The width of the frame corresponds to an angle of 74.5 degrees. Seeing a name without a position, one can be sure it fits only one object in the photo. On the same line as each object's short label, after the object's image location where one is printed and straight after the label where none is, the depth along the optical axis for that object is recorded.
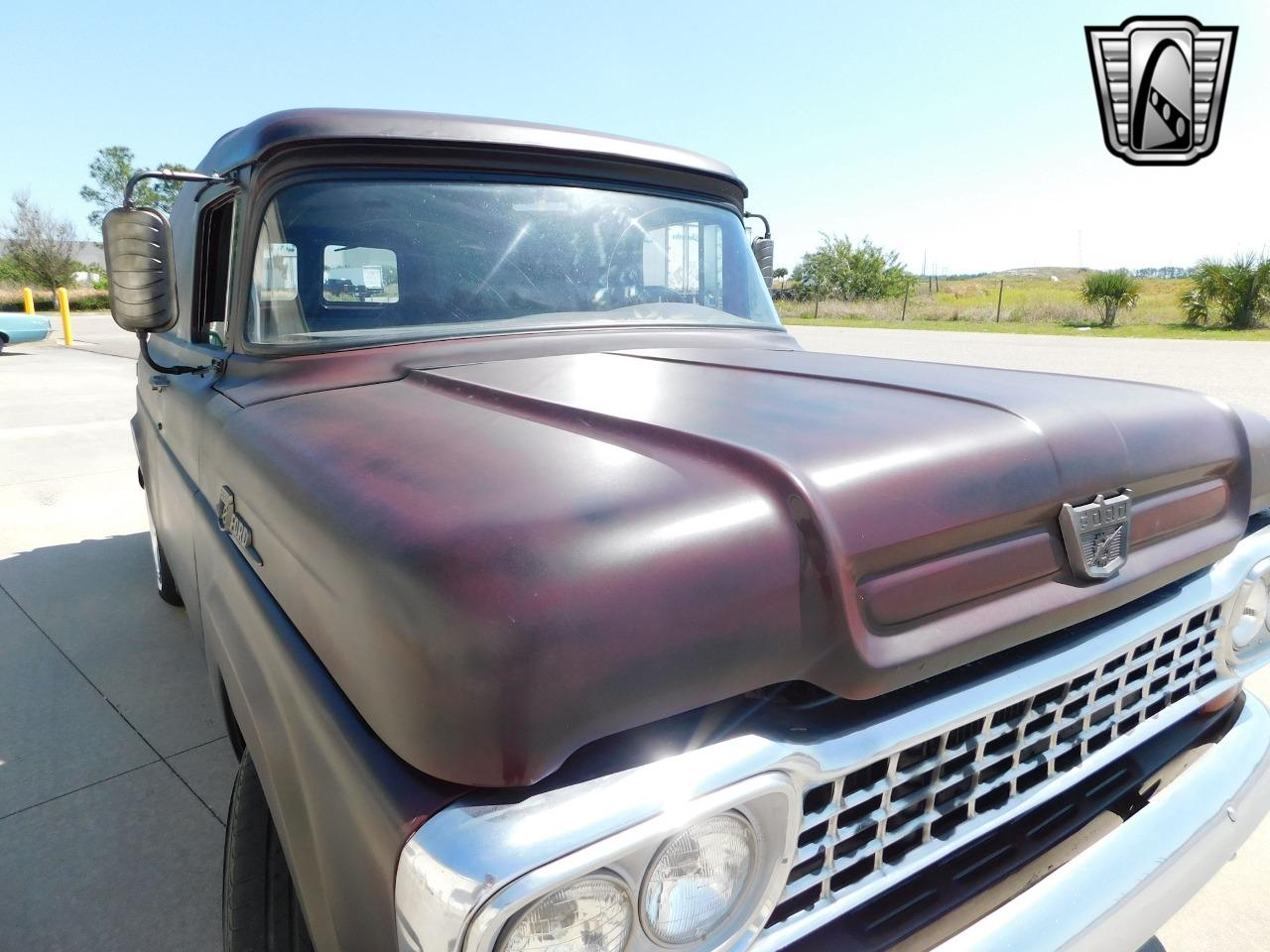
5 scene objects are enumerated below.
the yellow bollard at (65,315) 20.47
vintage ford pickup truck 0.94
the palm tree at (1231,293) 23.73
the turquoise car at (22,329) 16.42
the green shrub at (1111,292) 27.00
